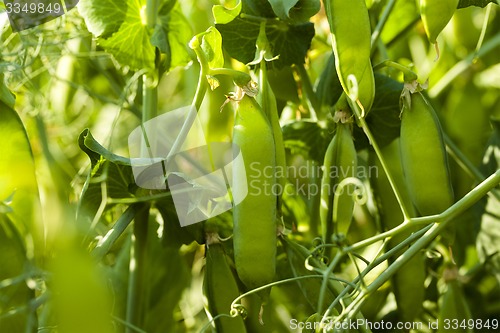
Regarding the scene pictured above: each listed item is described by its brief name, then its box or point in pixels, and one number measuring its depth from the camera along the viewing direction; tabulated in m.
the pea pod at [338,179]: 0.76
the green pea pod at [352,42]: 0.73
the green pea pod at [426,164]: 0.74
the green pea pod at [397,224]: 0.79
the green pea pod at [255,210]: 0.73
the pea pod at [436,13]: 0.74
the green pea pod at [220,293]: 0.74
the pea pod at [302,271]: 0.76
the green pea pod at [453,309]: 0.79
